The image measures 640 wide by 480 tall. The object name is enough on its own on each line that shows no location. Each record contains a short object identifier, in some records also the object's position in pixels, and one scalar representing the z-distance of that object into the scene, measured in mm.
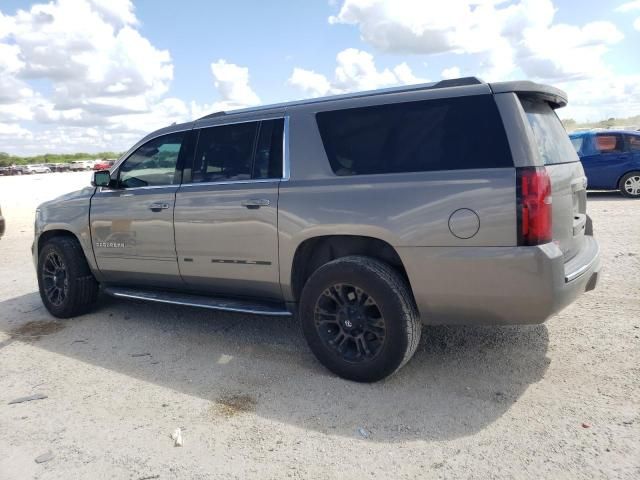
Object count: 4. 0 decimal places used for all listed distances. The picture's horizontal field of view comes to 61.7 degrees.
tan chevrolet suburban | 3258
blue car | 12125
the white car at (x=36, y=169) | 63231
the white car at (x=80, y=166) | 67850
